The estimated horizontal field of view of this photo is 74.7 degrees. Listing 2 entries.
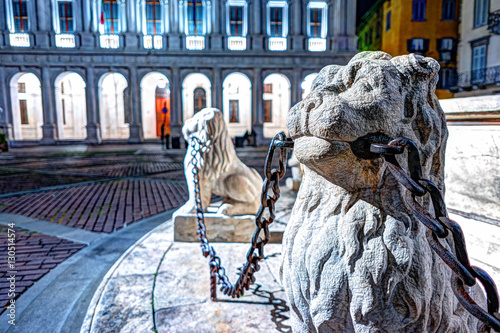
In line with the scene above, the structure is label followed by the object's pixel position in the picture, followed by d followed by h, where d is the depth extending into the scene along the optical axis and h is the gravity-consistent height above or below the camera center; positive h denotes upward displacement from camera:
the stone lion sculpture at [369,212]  0.99 -0.29
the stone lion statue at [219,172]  3.35 -0.55
